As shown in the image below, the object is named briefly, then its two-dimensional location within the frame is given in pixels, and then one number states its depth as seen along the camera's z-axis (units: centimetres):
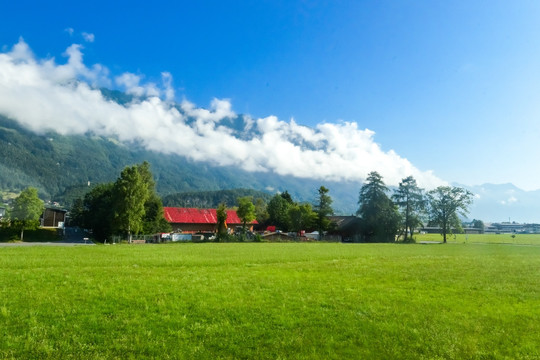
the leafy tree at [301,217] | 10078
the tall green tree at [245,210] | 9625
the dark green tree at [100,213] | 7406
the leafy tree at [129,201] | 6938
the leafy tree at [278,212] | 12169
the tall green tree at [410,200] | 9331
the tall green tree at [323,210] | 10019
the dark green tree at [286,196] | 13642
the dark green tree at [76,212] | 13688
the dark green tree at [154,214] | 8244
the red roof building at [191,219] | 11150
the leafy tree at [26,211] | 6962
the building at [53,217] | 10250
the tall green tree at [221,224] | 8256
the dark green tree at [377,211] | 9275
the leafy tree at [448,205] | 9050
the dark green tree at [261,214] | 13064
